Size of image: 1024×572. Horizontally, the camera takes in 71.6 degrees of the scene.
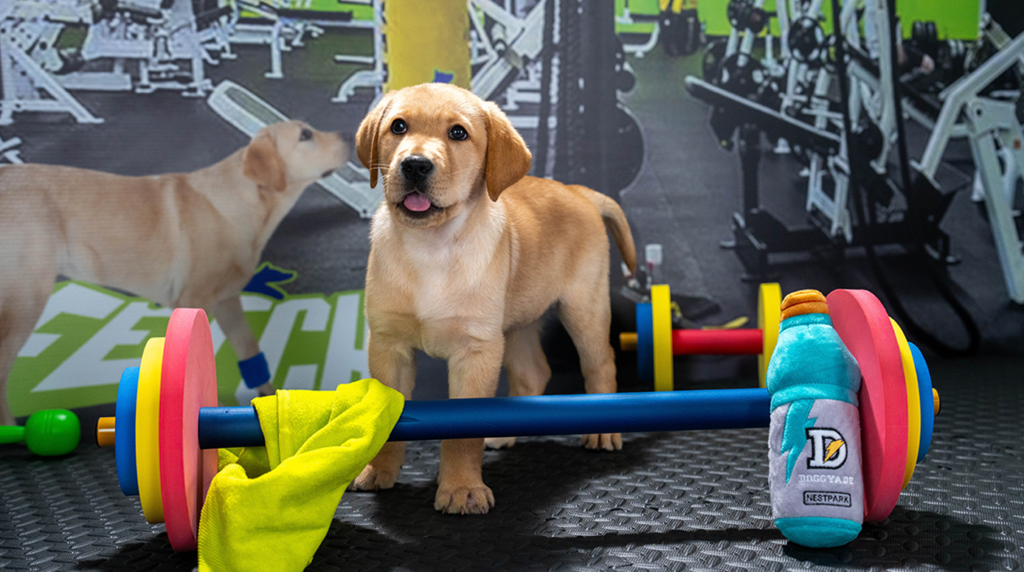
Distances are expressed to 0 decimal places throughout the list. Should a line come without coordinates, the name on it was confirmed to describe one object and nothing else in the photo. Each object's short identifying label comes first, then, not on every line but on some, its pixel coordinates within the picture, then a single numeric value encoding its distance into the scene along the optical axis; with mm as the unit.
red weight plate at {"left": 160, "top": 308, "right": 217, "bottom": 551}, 1304
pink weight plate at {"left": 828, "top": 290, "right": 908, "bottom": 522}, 1334
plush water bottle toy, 1333
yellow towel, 1277
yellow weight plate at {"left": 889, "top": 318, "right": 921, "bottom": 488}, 1349
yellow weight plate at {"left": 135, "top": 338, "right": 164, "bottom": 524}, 1322
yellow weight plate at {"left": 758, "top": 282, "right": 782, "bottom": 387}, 2336
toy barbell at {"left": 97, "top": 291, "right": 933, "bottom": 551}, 1326
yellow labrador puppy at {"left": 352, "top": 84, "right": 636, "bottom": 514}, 1625
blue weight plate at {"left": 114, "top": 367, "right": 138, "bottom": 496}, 1396
